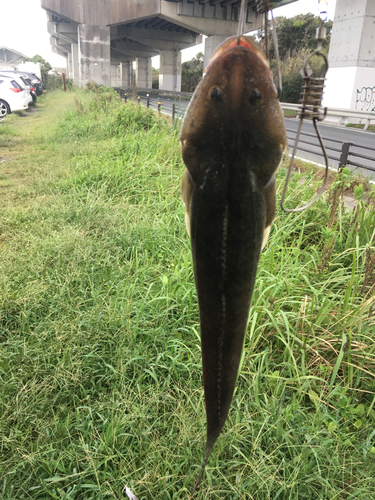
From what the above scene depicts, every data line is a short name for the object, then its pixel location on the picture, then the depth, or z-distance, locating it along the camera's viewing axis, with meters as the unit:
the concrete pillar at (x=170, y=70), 37.28
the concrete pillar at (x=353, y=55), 15.81
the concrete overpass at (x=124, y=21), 21.00
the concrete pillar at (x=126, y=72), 58.88
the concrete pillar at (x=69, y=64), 53.11
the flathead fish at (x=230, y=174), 0.79
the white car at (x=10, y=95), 15.69
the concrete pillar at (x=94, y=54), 23.76
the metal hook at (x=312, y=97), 0.93
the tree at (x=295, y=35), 28.11
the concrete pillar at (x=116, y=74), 66.31
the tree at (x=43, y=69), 39.50
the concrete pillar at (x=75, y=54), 37.86
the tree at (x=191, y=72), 44.39
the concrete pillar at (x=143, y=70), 49.06
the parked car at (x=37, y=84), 26.22
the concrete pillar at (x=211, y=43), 21.01
